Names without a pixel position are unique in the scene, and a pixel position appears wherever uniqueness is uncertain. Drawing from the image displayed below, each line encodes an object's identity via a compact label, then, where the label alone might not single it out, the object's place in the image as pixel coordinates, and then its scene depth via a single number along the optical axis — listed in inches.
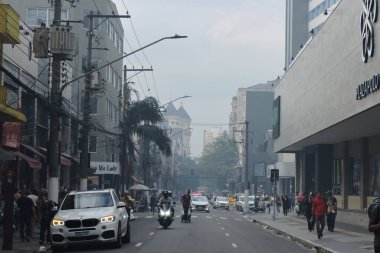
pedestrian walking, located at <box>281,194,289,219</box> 2143.2
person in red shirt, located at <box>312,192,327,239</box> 1139.3
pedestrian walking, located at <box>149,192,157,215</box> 2396.7
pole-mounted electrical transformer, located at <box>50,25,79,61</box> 1090.1
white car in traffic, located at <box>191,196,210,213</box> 2768.2
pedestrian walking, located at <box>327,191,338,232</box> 1301.7
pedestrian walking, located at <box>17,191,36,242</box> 992.2
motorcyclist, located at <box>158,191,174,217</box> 1412.4
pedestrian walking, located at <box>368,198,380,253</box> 500.7
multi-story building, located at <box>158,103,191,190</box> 5477.4
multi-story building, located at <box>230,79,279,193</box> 5064.0
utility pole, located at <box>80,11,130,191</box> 1437.0
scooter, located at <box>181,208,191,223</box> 1672.0
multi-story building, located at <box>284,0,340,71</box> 3521.2
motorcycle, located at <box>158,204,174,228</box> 1400.1
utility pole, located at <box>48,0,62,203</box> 1089.4
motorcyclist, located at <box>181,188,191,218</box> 1593.3
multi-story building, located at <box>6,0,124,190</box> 2158.0
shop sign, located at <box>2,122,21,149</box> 1299.2
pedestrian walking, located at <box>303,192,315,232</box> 1343.5
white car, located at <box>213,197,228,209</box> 3550.7
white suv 866.1
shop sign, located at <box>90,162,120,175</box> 1932.8
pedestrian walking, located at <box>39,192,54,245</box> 956.3
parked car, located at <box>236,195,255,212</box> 2946.9
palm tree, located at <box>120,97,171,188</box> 2281.3
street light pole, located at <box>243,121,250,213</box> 2708.2
